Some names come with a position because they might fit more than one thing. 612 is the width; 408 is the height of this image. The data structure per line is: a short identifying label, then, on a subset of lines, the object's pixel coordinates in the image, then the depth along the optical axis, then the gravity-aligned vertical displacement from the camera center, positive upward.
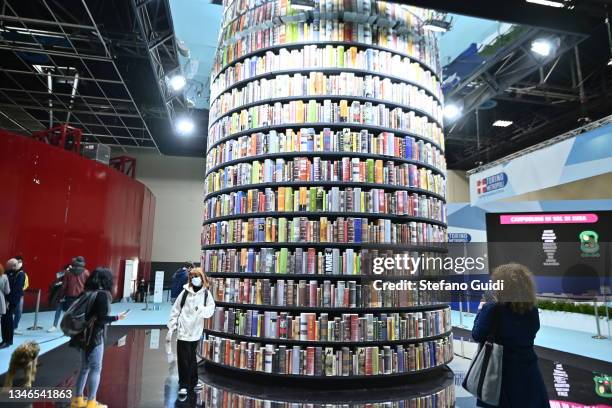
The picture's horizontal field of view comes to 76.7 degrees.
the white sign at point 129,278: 13.18 -0.55
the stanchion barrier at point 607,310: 8.23 -0.87
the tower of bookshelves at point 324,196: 4.27 +0.82
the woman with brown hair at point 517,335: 2.36 -0.41
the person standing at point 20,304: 6.56 -0.74
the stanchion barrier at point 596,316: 8.01 -0.98
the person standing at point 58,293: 7.19 -0.61
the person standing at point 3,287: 5.85 -0.42
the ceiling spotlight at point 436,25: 5.23 +3.27
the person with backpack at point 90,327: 3.23 -0.55
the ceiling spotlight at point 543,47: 7.31 +4.20
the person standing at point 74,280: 7.15 -0.35
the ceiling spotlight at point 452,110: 10.49 +4.22
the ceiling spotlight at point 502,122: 12.99 +4.86
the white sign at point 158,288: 11.16 -0.74
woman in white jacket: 3.91 -0.58
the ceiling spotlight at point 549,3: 5.65 +3.89
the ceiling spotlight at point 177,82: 9.98 +4.70
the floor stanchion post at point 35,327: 7.64 -1.34
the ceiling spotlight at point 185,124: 12.09 +4.31
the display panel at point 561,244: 6.46 +0.42
